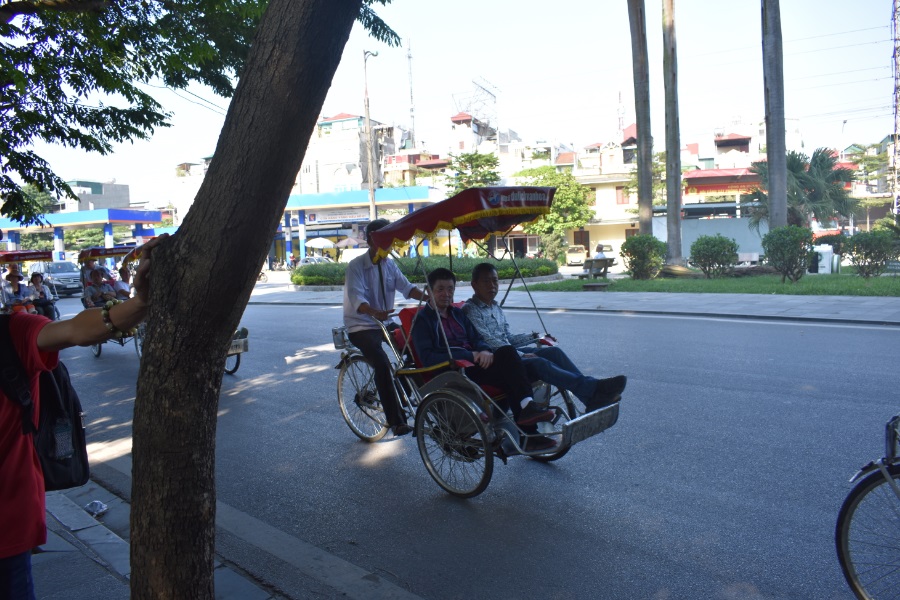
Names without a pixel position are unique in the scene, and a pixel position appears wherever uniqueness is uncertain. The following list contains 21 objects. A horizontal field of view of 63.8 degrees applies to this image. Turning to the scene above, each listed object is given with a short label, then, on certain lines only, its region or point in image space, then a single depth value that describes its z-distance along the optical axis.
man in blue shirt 5.11
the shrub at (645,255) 24.55
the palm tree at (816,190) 29.25
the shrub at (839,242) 20.49
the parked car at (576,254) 48.47
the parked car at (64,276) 36.16
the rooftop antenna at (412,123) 67.19
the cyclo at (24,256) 14.39
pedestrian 2.48
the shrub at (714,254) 23.45
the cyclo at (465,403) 5.00
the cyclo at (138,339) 9.99
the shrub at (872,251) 19.45
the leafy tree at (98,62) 7.35
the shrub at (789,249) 19.59
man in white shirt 6.11
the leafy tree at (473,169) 48.16
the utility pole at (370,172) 34.26
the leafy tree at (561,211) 50.06
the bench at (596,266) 25.56
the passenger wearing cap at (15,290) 14.94
